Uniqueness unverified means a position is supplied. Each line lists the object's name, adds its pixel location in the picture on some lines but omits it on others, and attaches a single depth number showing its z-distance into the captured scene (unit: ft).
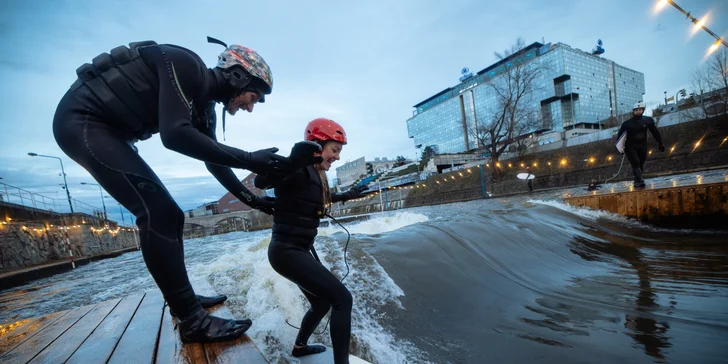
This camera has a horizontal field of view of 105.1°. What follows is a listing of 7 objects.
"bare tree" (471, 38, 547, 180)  94.99
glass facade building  227.81
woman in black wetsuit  6.92
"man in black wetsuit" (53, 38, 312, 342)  5.99
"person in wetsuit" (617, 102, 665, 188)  27.94
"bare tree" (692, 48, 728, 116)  69.36
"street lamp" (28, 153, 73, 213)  91.86
